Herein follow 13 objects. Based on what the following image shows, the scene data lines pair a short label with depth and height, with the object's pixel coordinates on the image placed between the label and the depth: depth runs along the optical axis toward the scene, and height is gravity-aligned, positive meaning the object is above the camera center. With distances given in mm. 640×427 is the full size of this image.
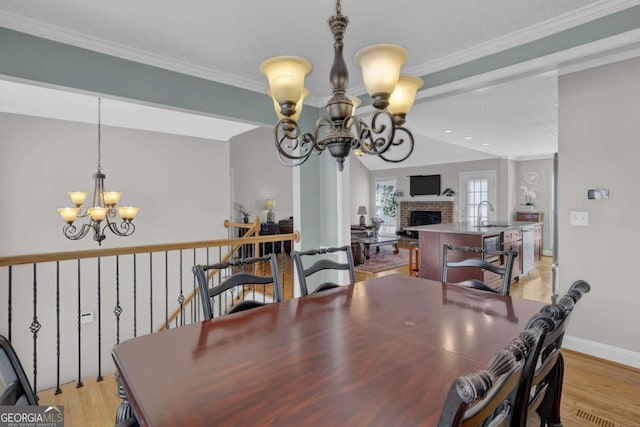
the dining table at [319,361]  846 -494
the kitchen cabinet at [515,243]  4969 -463
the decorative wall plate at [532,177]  8181 +872
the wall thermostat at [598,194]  2545 +146
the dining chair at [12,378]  768 -389
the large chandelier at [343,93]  1455 +562
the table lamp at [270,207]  8477 +157
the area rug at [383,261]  6309 -1013
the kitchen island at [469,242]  4406 -415
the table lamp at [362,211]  10617 +63
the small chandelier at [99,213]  3526 +6
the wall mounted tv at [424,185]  9633 +828
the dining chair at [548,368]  847 -438
